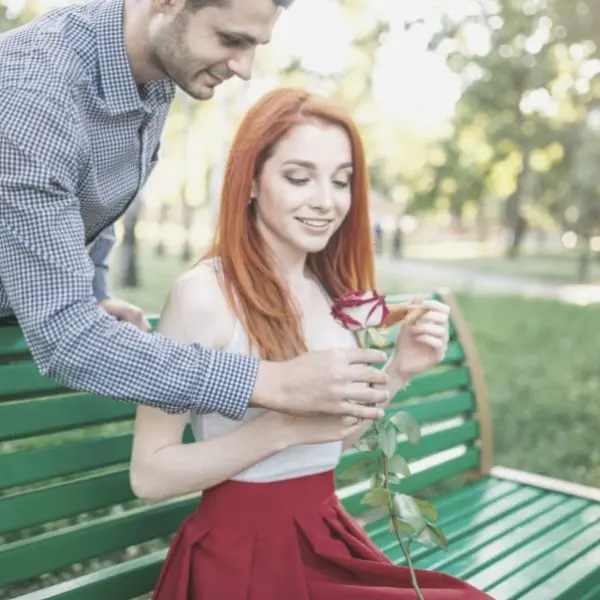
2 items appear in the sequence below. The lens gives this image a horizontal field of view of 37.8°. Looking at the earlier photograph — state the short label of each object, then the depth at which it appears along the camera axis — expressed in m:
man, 1.63
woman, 1.98
